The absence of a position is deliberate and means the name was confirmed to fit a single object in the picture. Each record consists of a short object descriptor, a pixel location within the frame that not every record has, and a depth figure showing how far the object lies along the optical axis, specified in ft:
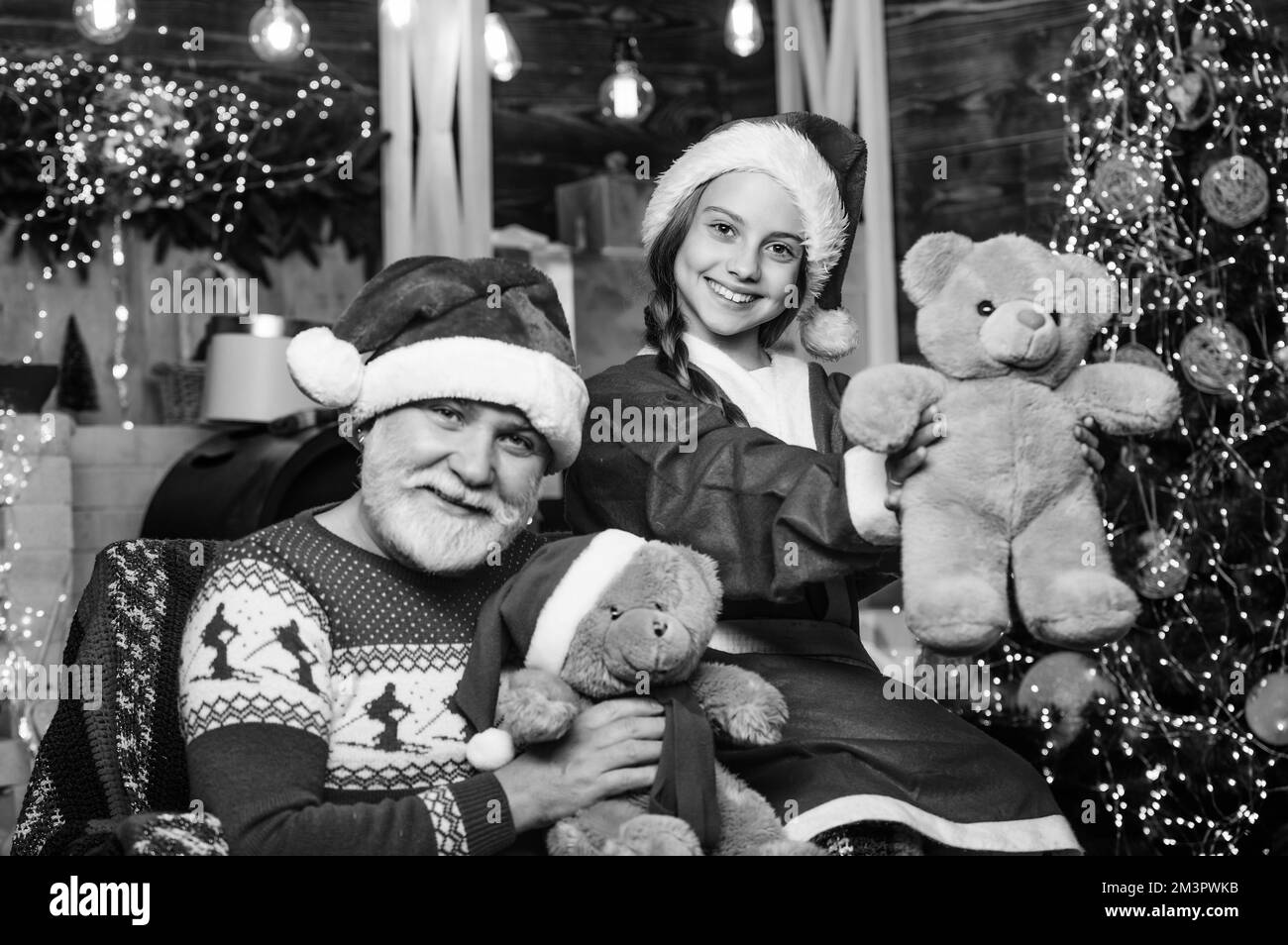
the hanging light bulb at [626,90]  15.60
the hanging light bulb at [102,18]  11.94
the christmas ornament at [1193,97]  11.00
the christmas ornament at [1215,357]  10.64
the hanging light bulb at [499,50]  15.10
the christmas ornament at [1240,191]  10.83
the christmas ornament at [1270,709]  10.48
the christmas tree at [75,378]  13.70
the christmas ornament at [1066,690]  10.97
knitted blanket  5.67
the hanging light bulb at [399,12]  13.56
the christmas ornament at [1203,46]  11.07
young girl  5.80
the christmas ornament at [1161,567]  10.67
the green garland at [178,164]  13.69
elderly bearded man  5.22
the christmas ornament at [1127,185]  10.87
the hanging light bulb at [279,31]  12.99
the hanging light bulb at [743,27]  15.51
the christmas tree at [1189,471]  10.75
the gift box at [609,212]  15.67
